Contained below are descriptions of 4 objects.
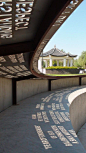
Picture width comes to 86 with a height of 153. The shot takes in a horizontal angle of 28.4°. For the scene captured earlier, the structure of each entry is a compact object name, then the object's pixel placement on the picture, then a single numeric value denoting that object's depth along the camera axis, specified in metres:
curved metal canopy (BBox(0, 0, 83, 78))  2.79
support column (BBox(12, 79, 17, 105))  14.26
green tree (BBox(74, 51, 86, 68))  69.00
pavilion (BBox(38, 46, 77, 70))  41.36
